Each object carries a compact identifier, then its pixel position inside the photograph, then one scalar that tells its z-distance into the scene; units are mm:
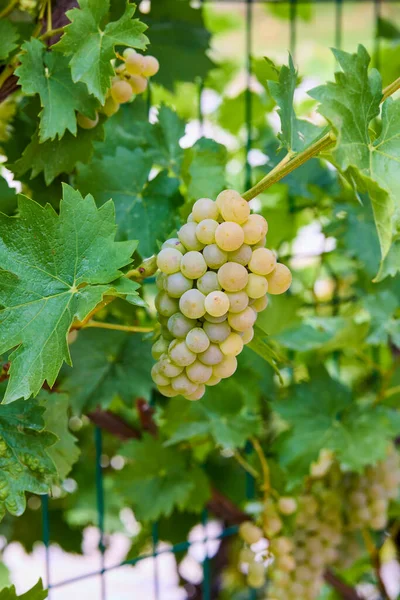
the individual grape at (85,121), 737
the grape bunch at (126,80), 717
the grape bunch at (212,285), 567
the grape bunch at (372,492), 1186
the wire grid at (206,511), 990
